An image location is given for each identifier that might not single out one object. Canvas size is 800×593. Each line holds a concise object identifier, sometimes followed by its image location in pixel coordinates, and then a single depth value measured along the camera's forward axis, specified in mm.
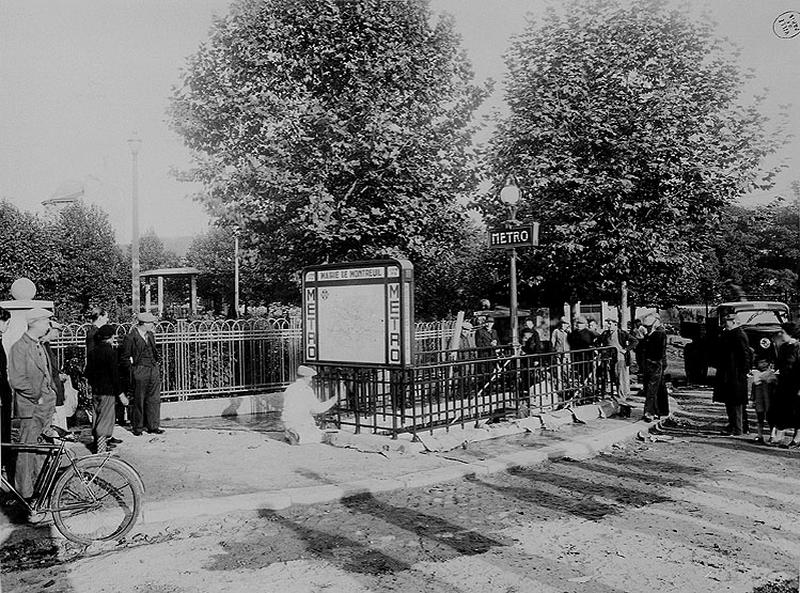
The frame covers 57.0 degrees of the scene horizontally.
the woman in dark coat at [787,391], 8977
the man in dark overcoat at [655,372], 10570
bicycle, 5289
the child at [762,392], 9305
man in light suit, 5844
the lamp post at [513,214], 10680
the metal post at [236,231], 12433
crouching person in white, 8938
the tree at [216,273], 31516
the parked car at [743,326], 15719
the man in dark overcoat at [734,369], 9688
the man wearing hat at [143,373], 9852
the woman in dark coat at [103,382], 8578
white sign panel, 8562
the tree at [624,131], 13117
